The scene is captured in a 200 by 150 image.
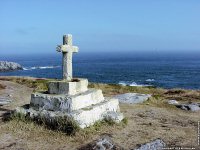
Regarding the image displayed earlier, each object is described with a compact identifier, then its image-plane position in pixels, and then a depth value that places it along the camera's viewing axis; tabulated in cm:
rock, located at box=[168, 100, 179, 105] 1378
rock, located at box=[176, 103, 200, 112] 1248
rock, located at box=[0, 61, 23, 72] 7476
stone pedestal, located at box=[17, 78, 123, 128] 877
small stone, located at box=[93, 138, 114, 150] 710
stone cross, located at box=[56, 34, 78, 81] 960
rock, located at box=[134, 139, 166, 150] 714
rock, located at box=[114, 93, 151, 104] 1354
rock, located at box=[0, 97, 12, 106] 1269
